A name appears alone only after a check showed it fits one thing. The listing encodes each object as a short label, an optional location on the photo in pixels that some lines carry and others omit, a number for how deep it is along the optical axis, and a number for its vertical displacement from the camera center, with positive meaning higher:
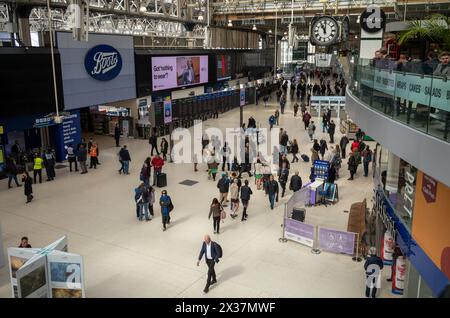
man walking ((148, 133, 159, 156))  22.86 -3.85
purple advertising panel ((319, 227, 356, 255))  11.48 -4.56
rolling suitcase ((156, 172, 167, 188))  17.67 -4.50
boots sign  22.83 +0.17
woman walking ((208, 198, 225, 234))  12.42 -4.14
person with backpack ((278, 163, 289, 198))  16.36 -4.11
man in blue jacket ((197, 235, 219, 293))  9.57 -4.03
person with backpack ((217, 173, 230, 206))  14.82 -3.99
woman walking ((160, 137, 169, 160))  22.24 -4.12
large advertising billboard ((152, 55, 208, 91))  29.17 -0.47
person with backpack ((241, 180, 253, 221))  13.89 -4.01
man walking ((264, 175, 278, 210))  14.93 -4.16
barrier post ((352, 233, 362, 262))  11.30 -4.84
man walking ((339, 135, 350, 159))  22.01 -3.95
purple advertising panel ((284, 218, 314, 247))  11.94 -4.53
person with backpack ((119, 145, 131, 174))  19.19 -3.93
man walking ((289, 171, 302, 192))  15.73 -4.17
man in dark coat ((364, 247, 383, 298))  9.23 -4.26
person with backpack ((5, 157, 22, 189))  17.80 -4.05
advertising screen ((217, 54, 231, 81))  37.84 -0.27
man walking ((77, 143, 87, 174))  19.58 -3.95
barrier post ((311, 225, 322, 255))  11.76 -4.74
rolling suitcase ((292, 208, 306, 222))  13.25 -4.40
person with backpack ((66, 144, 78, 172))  20.16 -4.04
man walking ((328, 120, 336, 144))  25.06 -3.72
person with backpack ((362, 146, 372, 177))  18.99 -4.08
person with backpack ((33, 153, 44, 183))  18.02 -4.03
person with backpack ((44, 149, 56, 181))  18.52 -4.03
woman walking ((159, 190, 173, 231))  12.98 -4.08
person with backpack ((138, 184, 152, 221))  13.59 -4.17
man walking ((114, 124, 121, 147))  24.83 -3.75
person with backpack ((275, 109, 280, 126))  30.57 -3.70
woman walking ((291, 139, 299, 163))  21.36 -4.05
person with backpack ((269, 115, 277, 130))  28.98 -3.68
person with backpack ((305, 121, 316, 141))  25.77 -3.82
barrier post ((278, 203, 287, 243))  12.52 -4.86
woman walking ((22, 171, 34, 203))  15.64 -4.15
